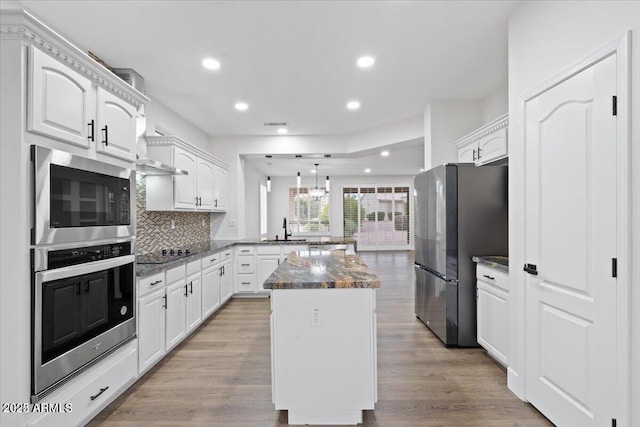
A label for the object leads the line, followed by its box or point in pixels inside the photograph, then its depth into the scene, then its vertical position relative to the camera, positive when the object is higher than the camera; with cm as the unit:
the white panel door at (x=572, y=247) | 155 -18
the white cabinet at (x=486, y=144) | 296 +78
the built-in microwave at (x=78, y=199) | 158 +11
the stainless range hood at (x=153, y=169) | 281 +50
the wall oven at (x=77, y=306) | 157 -53
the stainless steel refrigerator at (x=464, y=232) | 299 -16
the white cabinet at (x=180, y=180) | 363 +46
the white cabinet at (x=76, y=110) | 158 +64
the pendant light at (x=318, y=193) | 843 +65
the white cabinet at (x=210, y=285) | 377 -87
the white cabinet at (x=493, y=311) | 252 -82
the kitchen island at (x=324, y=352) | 193 -84
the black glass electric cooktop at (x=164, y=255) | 290 -42
